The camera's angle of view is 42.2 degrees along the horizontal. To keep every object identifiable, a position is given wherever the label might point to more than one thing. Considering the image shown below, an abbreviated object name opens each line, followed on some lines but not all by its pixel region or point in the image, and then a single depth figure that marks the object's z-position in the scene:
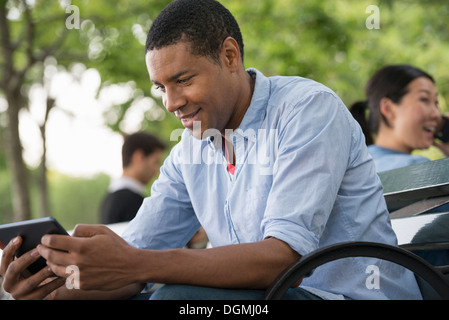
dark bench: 1.52
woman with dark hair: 3.64
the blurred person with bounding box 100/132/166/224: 5.22
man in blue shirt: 1.57
